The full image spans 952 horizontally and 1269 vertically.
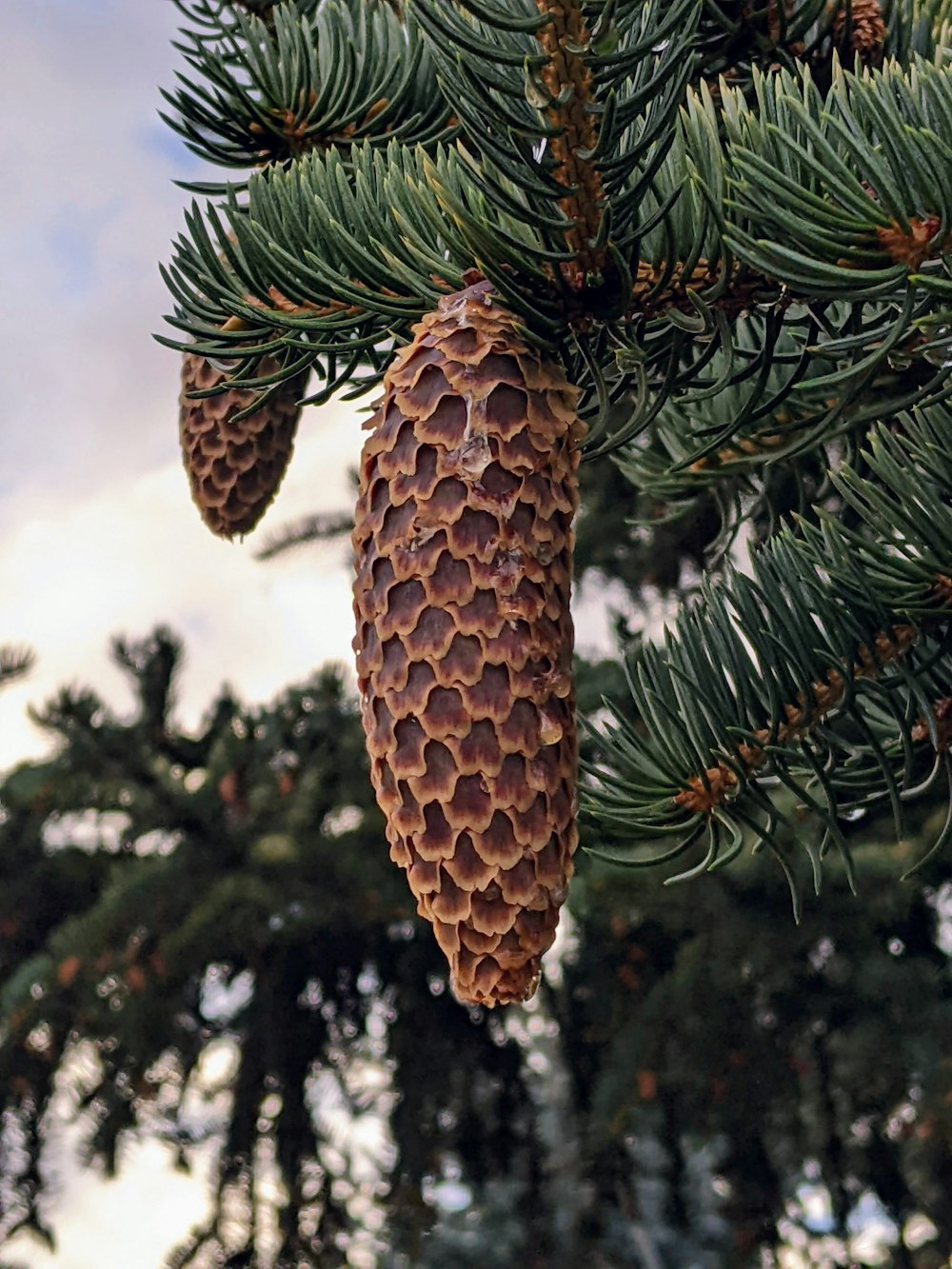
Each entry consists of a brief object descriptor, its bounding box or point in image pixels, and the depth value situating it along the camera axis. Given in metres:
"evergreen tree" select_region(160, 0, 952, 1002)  0.43
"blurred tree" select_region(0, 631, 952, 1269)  1.52
